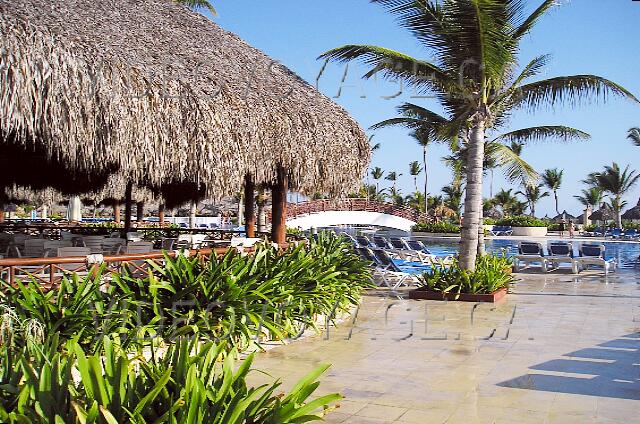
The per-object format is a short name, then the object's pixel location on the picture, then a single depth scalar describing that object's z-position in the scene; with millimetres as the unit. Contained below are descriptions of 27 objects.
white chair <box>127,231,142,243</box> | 14141
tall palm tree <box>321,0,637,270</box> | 10648
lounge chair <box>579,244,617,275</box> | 16047
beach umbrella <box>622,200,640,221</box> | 52344
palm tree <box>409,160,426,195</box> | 75312
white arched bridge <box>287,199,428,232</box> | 35469
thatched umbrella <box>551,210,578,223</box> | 53425
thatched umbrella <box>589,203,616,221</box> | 52688
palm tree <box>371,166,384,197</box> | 86938
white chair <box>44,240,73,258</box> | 10305
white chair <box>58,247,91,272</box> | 8547
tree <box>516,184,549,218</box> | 57062
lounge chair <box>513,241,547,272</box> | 16828
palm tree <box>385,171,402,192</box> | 88250
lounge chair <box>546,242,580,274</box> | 16500
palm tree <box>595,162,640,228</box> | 47906
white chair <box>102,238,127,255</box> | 11633
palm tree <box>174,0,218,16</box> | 21786
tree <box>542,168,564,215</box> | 58000
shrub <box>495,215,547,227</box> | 37912
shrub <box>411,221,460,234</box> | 36619
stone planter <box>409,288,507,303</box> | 10945
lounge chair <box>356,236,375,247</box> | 17516
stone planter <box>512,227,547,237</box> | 37216
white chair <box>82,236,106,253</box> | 11719
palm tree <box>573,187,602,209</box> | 56812
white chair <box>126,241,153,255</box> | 10297
